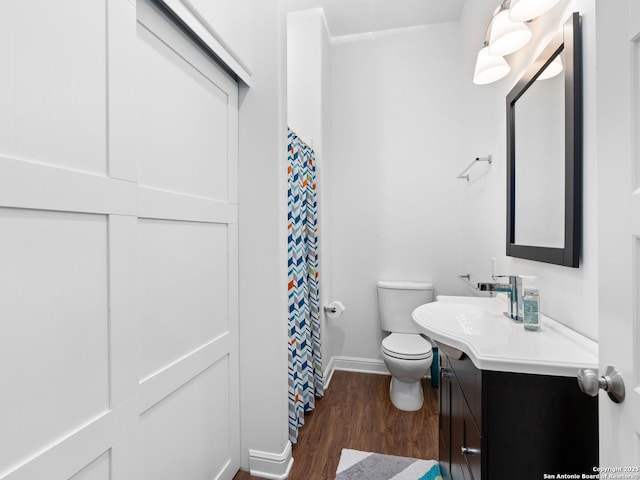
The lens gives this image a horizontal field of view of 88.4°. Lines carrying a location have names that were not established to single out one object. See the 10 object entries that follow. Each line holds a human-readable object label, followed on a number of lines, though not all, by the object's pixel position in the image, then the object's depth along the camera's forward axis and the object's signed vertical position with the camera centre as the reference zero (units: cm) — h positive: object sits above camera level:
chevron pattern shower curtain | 185 -30
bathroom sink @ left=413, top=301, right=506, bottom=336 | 126 -34
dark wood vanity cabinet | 85 -50
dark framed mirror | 112 +33
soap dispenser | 119 -26
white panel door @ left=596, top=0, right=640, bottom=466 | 59 +3
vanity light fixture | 128 +89
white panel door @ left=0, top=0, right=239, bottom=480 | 64 -1
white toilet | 207 -72
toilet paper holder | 250 -54
